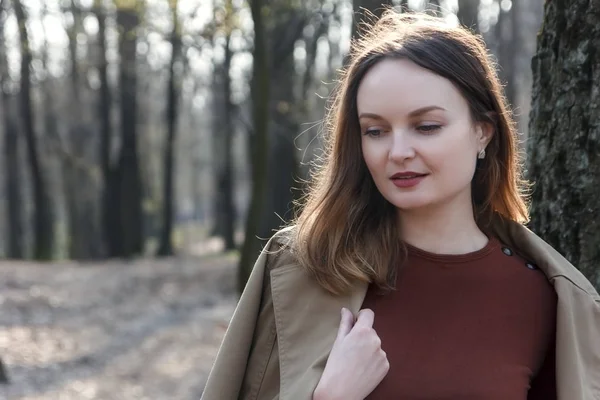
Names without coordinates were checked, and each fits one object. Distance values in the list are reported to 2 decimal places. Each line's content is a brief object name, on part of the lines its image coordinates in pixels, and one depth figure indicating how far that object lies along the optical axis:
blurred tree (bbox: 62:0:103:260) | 26.49
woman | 2.01
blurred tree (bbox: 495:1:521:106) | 18.56
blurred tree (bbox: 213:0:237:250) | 19.33
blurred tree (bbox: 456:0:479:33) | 15.28
